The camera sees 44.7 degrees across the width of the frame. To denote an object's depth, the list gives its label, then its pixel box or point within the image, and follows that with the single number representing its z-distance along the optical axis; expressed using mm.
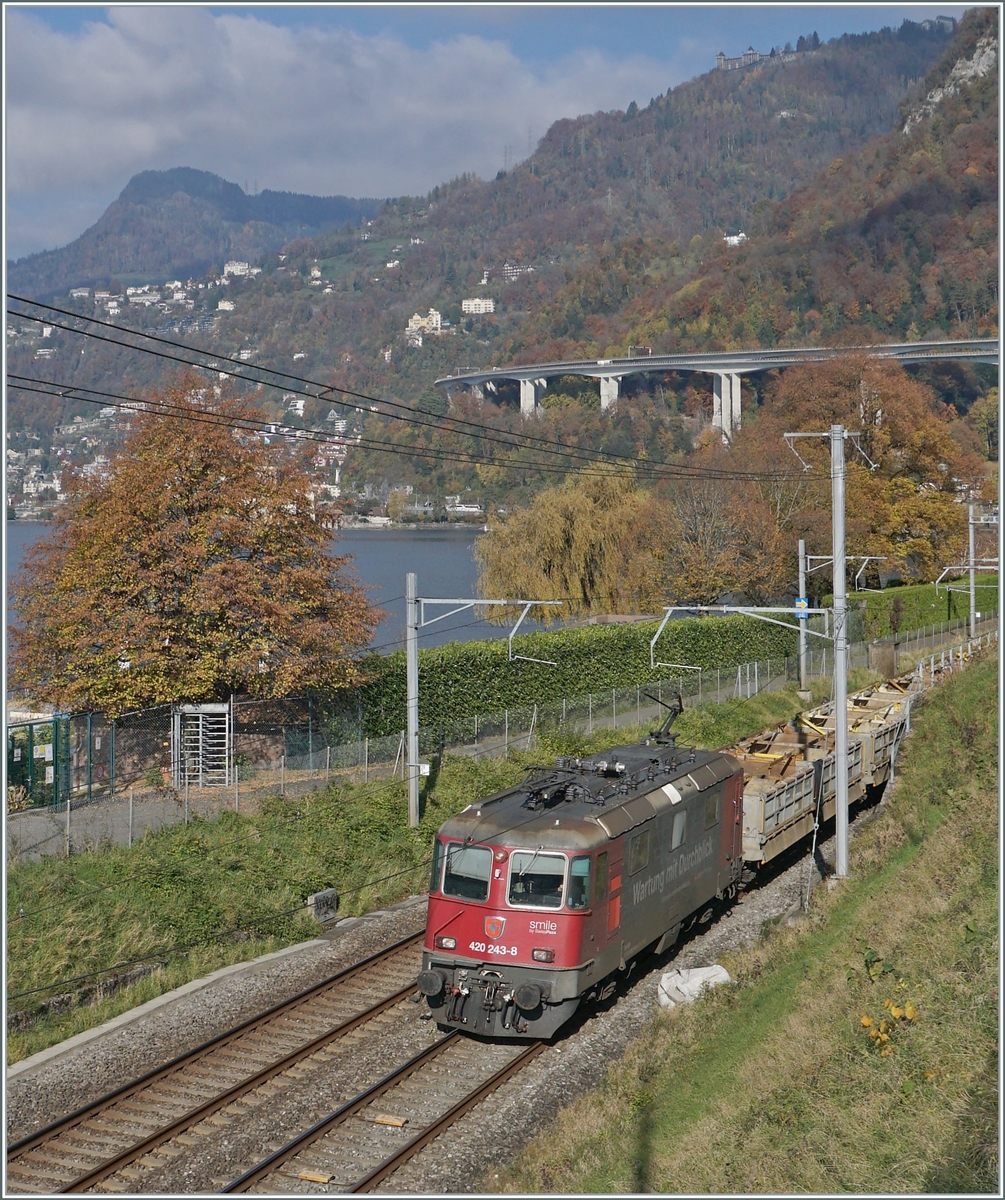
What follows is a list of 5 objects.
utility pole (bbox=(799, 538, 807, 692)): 41119
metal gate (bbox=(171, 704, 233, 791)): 28953
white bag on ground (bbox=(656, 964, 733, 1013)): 17016
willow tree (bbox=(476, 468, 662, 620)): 57562
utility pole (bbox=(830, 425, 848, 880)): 22891
